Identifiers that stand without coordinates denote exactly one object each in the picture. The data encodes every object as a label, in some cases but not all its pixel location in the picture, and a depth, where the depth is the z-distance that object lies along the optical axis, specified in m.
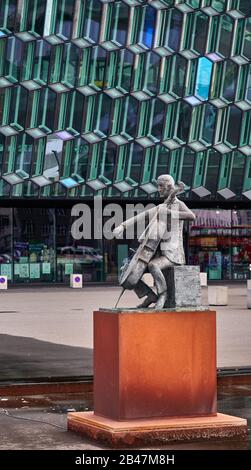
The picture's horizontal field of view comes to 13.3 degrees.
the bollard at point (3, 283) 53.03
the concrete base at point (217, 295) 34.56
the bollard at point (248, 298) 32.95
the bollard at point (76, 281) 55.00
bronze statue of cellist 11.35
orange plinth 10.65
